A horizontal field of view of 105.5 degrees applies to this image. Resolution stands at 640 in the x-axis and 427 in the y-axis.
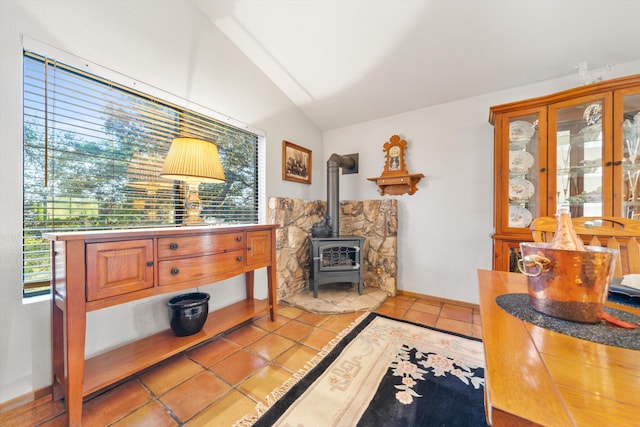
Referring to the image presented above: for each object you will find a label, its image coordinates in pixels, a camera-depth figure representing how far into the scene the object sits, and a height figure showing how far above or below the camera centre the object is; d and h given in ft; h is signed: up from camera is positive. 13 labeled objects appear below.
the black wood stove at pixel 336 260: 8.98 -1.80
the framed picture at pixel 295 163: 9.48 +2.04
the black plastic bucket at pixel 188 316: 5.30 -2.31
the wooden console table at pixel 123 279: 3.61 -1.19
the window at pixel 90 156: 4.42 +1.17
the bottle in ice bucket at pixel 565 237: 2.05 -0.21
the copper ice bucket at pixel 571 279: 1.79 -0.51
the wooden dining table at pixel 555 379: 1.00 -0.85
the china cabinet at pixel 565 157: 5.63 +1.41
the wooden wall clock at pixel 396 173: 9.46 +1.59
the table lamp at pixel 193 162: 5.13 +1.09
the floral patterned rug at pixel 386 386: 3.91 -3.28
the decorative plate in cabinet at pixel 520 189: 6.80 +0.65
